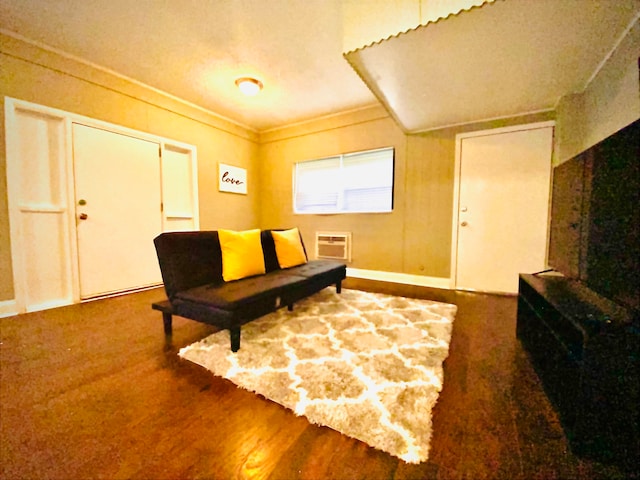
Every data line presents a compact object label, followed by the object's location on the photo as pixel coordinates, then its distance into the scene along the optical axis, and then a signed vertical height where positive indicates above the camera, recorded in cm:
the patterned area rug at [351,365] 105 -83
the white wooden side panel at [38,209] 234 +15
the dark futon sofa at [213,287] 161 -47
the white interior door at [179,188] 348 +54
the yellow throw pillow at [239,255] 213 -27
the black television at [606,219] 106 +5
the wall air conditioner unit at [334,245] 405 -32
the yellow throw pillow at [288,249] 268 -26
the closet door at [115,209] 274 +19
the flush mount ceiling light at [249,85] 297 +173
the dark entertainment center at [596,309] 89 -37
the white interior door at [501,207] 288 +25
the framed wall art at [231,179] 420 +83
